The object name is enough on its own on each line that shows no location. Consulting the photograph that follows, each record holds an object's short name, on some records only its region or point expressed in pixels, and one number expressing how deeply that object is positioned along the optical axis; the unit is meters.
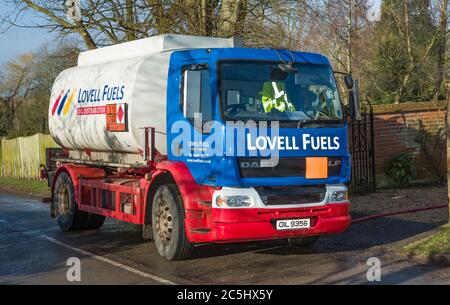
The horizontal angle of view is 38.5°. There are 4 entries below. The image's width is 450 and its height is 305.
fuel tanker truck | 8.24
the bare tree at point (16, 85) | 52.47
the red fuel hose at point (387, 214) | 11.48
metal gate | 15.04
